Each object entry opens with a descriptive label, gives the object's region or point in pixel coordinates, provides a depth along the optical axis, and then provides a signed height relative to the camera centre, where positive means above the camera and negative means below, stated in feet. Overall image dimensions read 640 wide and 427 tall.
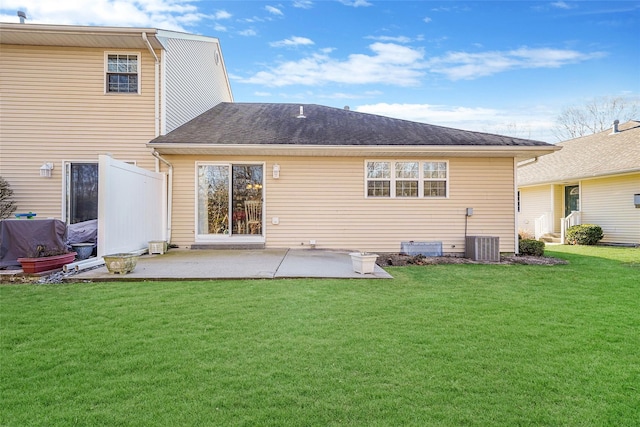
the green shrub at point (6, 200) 27.30 +1.33
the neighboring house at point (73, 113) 27.96 +8.80
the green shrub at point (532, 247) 29.63 -2.85
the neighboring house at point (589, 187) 39.81 +3.93
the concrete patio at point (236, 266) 18.24 -3.21
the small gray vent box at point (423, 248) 29.53 -2.89
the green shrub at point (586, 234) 41.42 -2.36
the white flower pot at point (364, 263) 19.29 -2.74
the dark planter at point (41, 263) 17.61 -2.59
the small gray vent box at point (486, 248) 27.35 -2.68
